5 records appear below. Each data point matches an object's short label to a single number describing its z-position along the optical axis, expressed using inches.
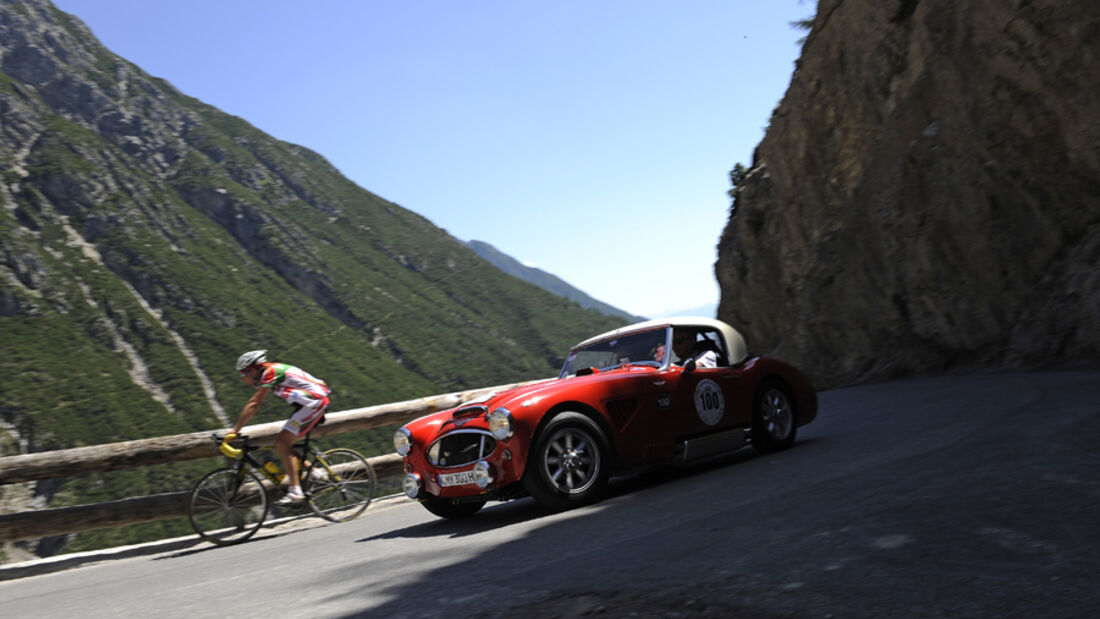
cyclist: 323.6
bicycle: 320.8
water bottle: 330.6
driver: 297.9
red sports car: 242.1
